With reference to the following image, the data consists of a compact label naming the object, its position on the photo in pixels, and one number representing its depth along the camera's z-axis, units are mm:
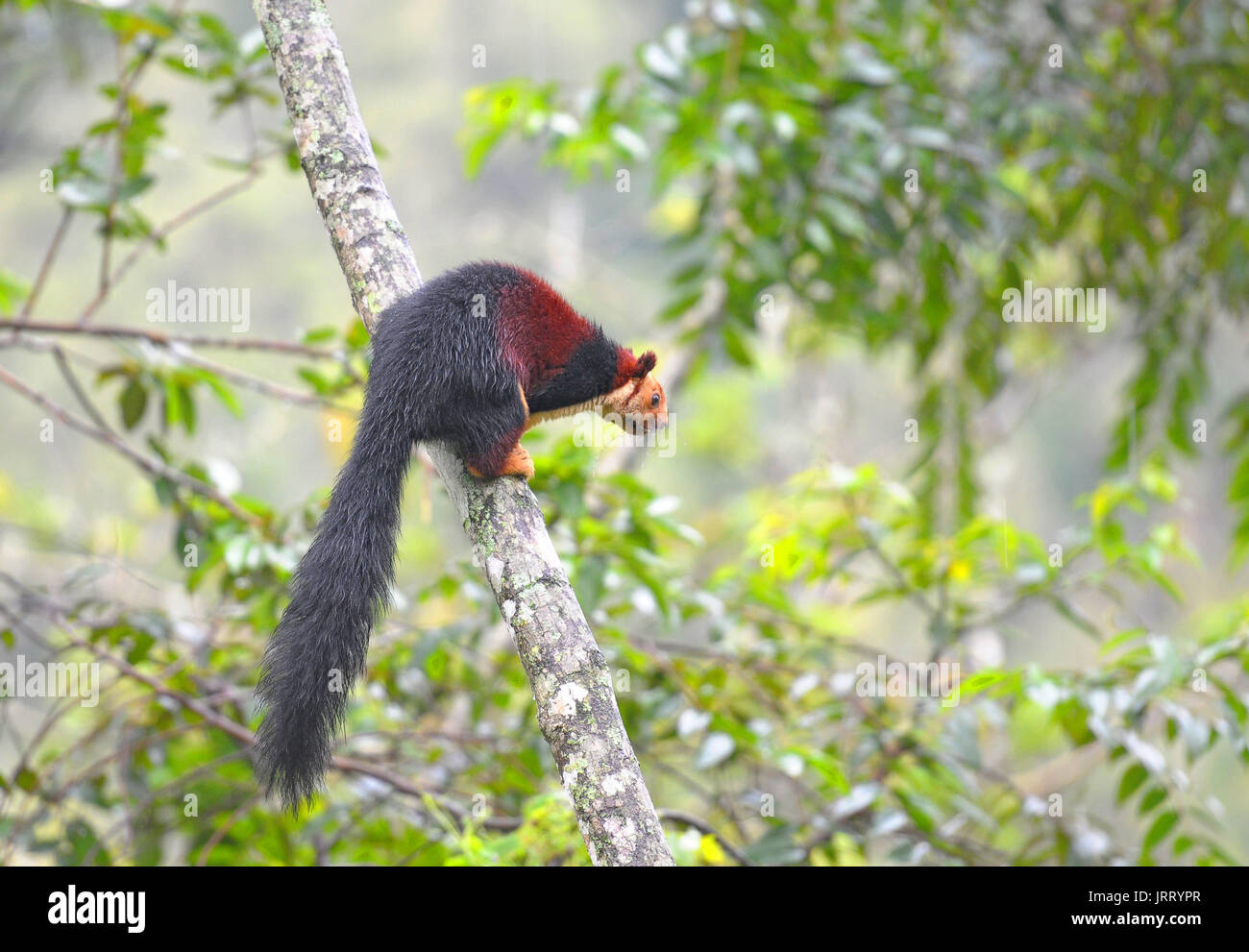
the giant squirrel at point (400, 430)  3795
